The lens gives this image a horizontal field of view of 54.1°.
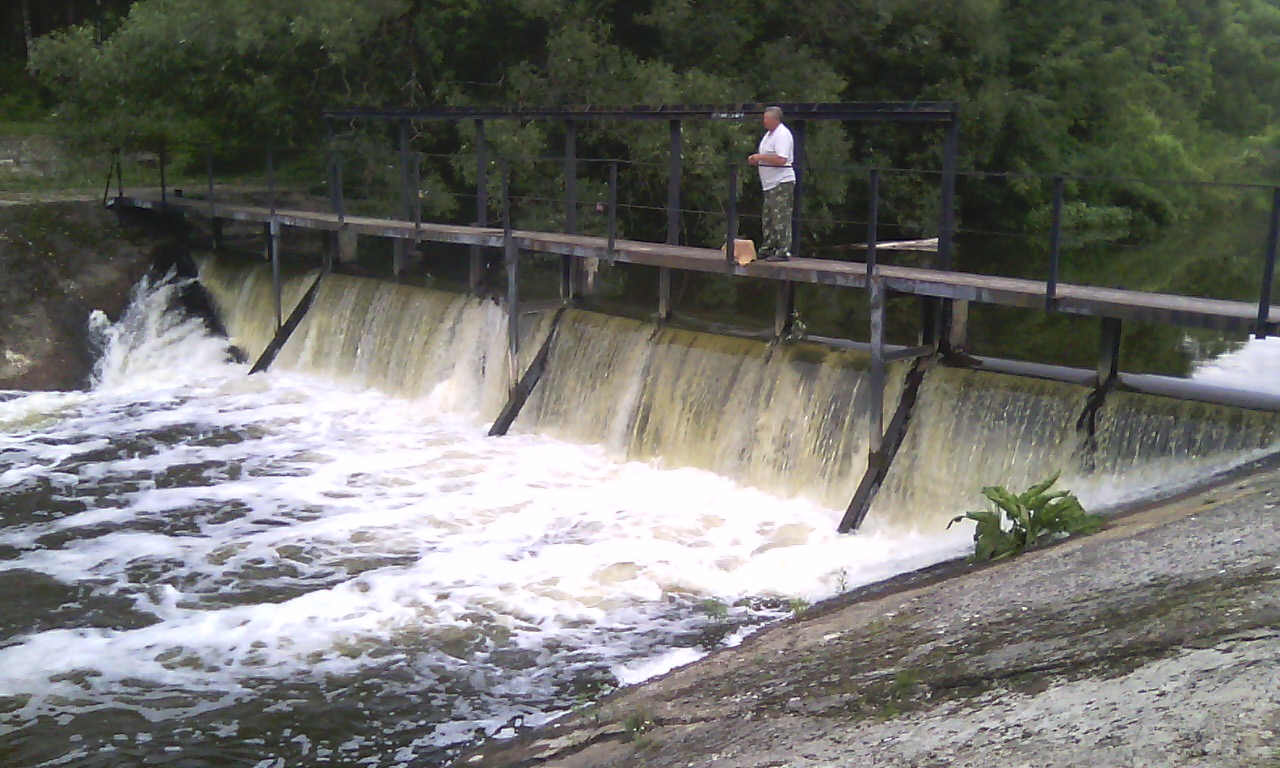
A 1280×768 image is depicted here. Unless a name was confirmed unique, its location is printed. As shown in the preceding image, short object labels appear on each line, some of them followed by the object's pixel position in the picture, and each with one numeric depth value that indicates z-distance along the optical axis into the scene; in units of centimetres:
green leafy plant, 826
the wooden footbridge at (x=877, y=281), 938
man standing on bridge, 1158
